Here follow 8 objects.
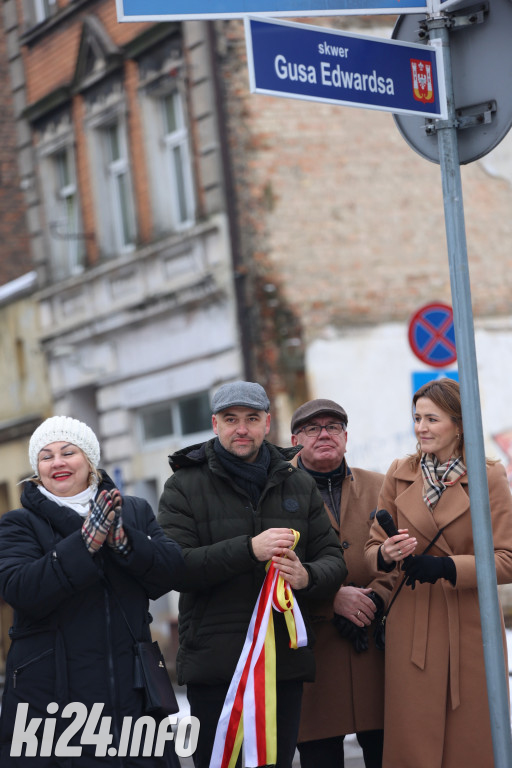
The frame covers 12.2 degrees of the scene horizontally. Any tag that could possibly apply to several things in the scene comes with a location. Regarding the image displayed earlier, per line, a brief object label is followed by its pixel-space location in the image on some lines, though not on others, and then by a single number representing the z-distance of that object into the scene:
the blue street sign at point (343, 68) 7.58
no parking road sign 21.49
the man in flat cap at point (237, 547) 9.29
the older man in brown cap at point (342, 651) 10.33
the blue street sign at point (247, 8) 7.57
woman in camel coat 9.51
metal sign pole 7.97
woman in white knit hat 8.22
